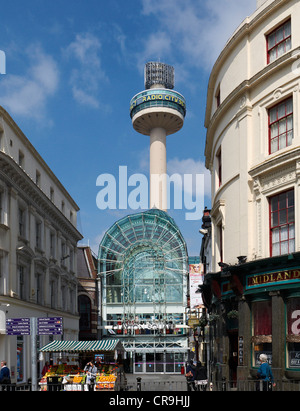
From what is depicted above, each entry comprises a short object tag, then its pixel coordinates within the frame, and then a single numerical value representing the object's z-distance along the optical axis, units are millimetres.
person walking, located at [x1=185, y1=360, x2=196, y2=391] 23428
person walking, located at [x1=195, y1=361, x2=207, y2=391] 22562
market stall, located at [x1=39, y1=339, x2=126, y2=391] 25609
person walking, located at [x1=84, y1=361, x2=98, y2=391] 25395
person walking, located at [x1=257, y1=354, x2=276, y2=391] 17969
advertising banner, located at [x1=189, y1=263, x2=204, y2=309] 43906
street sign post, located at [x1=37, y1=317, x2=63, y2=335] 18328
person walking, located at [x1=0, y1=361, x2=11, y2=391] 24412
